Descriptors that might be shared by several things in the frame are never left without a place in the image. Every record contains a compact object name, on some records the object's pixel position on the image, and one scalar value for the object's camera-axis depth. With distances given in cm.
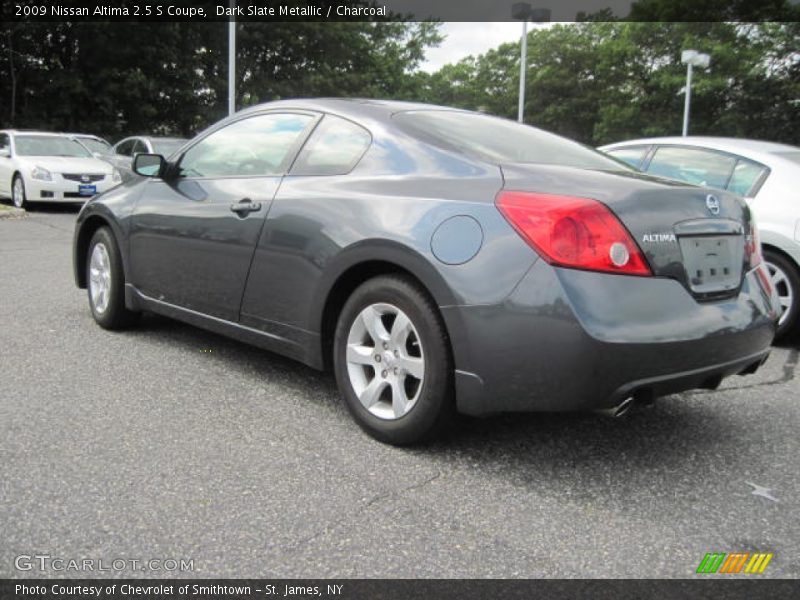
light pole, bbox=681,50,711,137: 2581
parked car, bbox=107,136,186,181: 1523
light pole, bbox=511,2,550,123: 2444
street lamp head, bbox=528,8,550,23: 2472
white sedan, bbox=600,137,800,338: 533
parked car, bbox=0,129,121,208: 1393
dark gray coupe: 278
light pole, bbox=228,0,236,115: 2100
